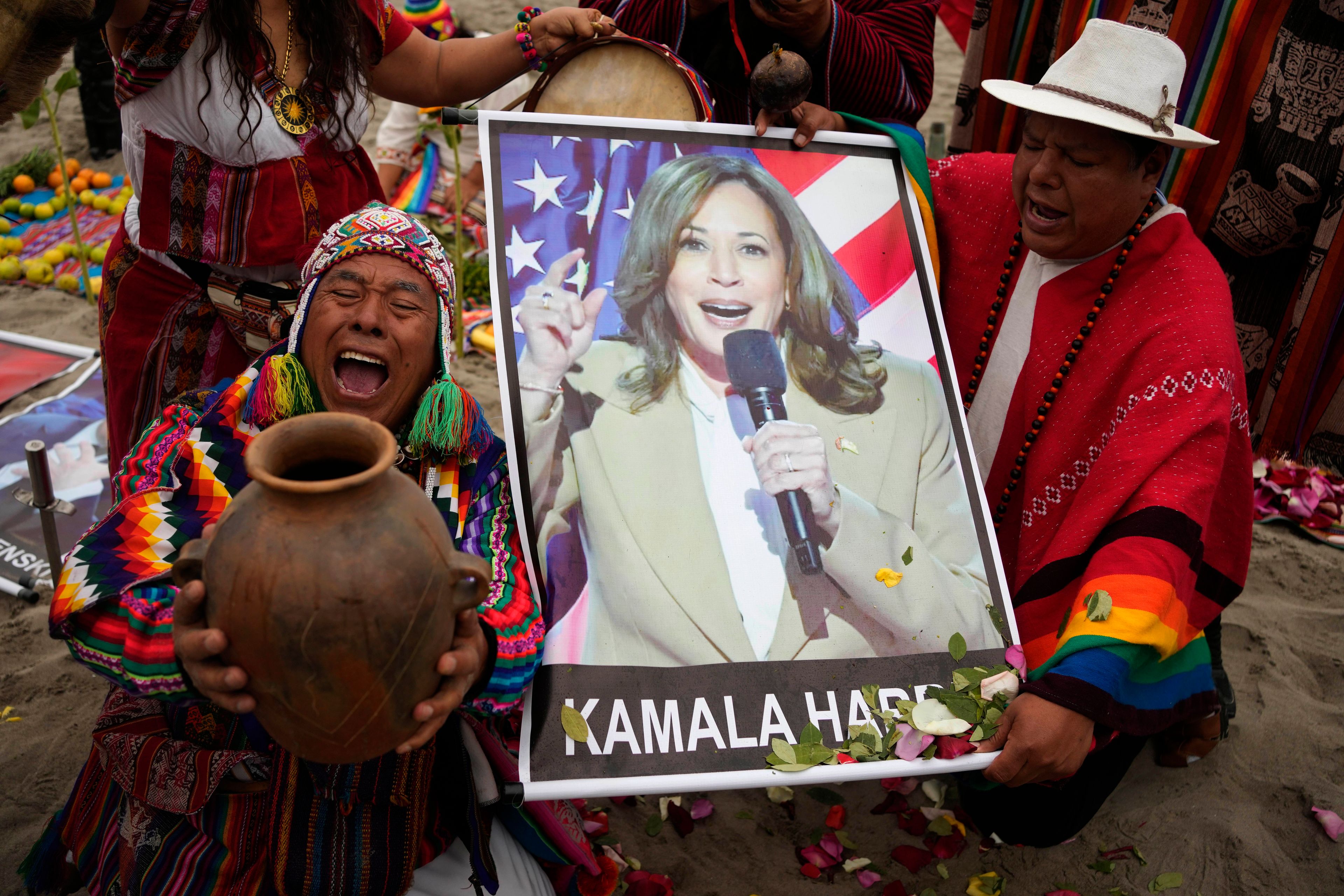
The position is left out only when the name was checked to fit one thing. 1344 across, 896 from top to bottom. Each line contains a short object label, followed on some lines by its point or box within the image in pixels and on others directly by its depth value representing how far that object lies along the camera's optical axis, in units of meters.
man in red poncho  1.93
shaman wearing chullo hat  1.89
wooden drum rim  2.52
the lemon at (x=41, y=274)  5.27
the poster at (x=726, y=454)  1.92
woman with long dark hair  2.18
